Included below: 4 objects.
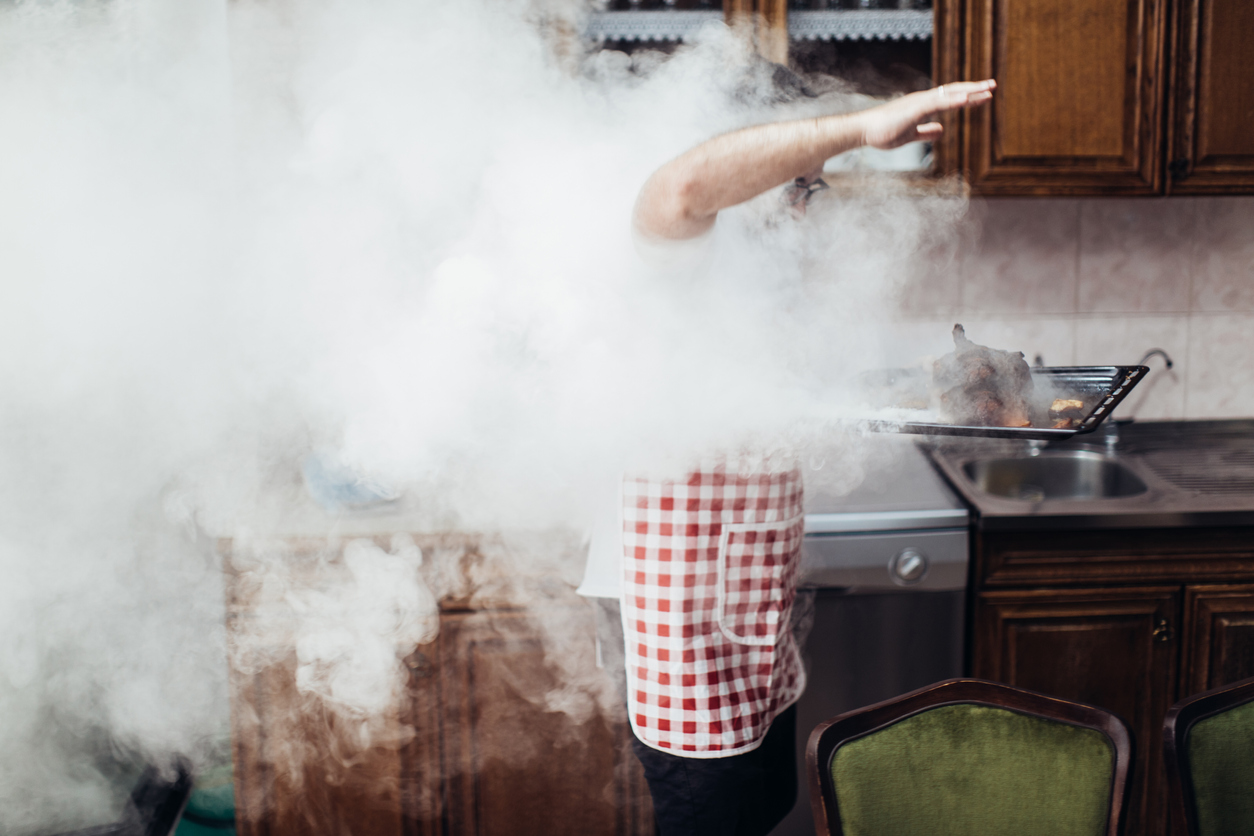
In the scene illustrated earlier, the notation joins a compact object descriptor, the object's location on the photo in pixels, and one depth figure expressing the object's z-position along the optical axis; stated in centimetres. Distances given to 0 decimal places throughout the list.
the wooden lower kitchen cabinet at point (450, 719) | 173
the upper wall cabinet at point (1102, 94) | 198
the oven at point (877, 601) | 173
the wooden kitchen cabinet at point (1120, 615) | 177
